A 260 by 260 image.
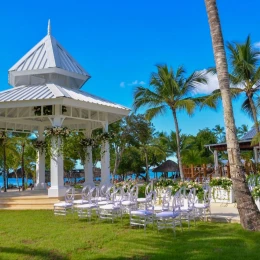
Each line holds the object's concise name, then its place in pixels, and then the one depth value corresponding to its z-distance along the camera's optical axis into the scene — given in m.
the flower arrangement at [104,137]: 15.87
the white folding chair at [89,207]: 10.10
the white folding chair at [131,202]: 9.75
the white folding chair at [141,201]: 10.70
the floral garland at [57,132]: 13.80
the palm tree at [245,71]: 20.47
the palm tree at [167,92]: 20.88
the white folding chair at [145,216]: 8.49
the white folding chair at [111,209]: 9.71
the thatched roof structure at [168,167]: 43.34
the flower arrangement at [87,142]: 16.94
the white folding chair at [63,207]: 11.01
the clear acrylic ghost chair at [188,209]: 8.91
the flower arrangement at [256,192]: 10.90
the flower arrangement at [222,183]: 12.98
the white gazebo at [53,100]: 13.83
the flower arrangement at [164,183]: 14.27
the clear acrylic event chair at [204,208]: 9.45
